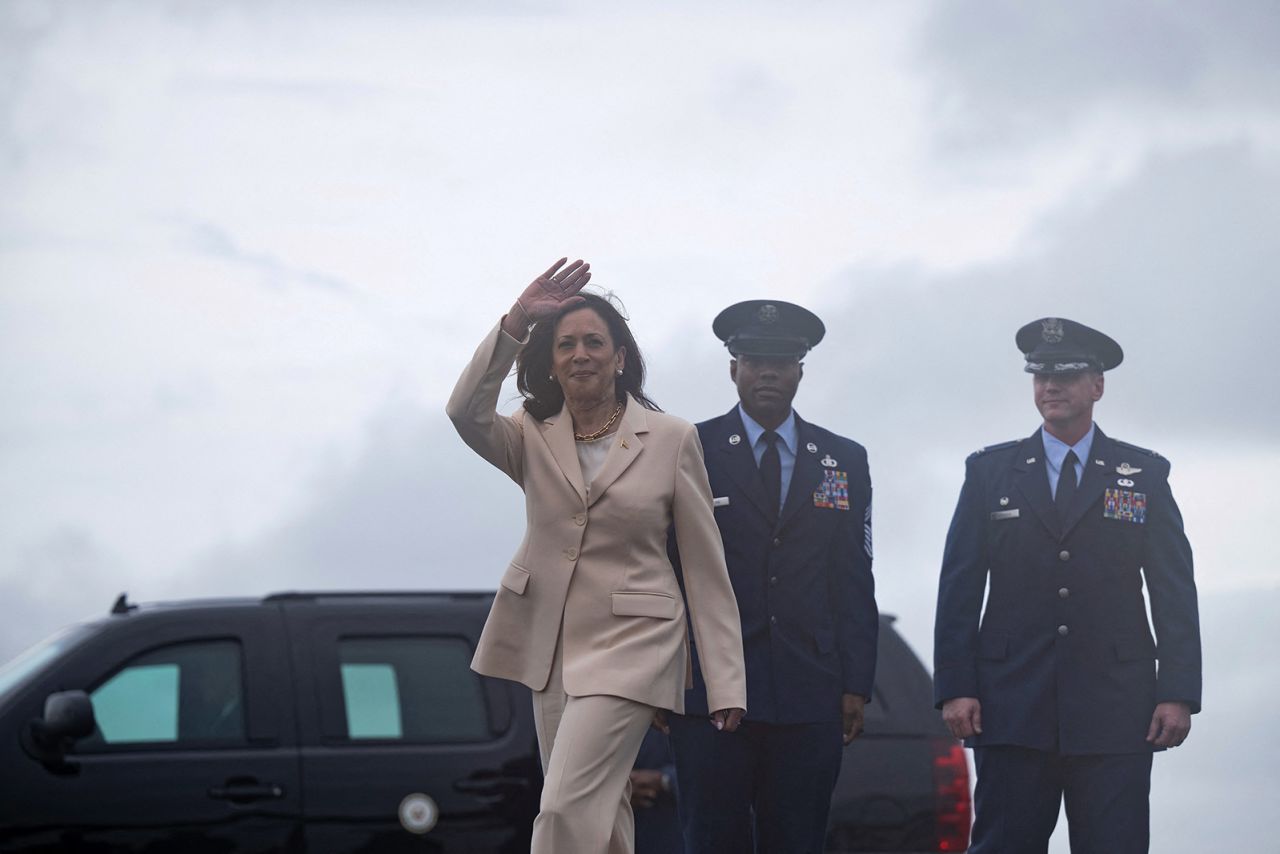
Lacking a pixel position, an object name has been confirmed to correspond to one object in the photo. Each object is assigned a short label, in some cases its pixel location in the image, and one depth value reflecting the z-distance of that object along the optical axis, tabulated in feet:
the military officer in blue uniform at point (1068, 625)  38.86
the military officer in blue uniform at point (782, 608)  38.17
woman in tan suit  31.63
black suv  46.26
